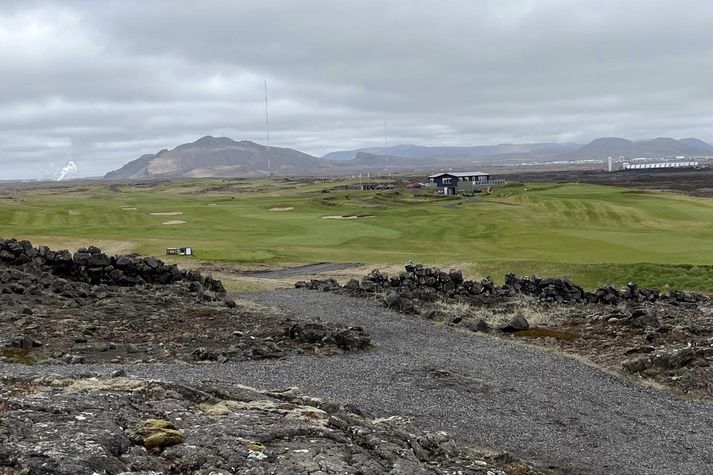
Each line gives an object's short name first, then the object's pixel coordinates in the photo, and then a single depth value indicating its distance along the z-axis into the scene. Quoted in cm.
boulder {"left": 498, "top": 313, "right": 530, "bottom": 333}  2461
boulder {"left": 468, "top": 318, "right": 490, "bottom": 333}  2455
